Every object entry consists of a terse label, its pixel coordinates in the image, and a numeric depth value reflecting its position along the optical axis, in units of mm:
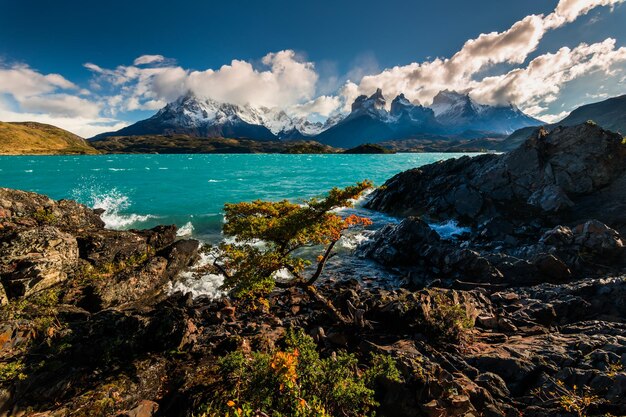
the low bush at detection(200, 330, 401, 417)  6918
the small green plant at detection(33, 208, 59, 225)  25484
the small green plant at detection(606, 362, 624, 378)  9019
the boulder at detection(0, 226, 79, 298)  16031
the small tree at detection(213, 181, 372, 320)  12282
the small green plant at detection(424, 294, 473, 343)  12836
